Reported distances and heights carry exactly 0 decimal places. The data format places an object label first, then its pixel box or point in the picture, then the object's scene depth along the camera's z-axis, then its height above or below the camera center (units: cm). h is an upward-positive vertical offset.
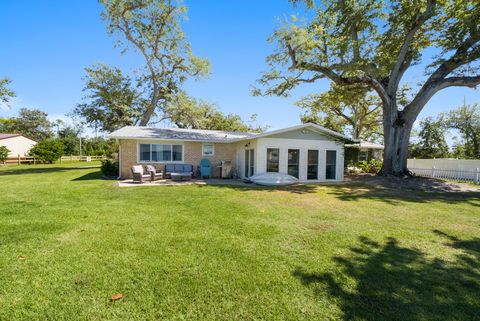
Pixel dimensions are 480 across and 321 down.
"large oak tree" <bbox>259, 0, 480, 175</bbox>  1349 +699
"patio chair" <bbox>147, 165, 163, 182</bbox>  1254 -112
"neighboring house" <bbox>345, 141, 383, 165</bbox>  1826 +42
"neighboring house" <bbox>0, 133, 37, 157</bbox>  3082 +108
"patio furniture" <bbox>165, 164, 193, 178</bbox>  1373 -92
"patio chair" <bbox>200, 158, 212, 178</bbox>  1448 -97
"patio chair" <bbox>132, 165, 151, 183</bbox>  1194 -111
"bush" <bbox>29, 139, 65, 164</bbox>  2700 +5
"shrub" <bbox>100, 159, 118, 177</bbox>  1452 -98
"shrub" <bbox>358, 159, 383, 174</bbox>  1967 -76
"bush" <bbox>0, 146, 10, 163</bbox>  2508 -28
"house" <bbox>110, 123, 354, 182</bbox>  1329 +25
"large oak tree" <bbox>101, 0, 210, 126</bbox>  2109 +1079
